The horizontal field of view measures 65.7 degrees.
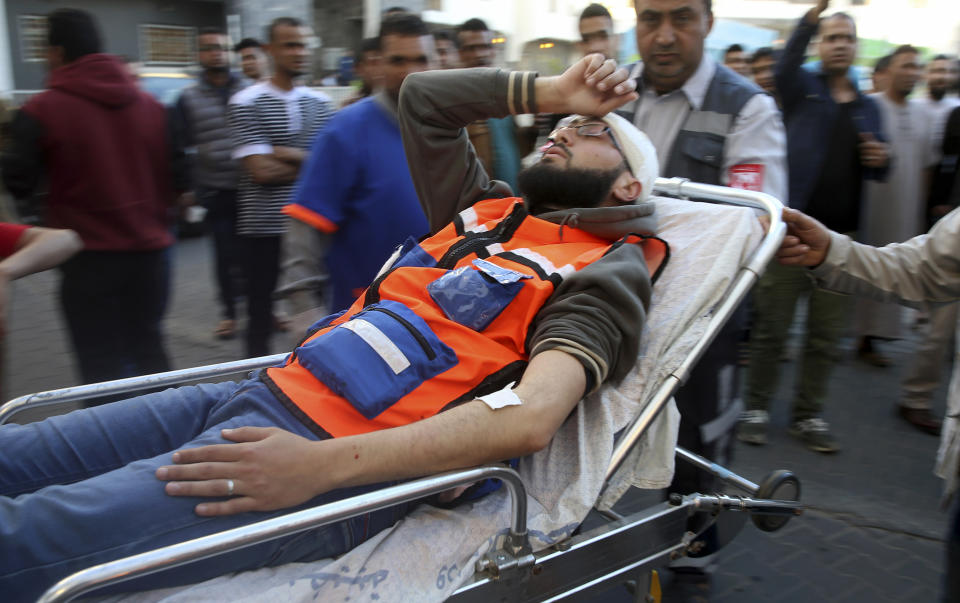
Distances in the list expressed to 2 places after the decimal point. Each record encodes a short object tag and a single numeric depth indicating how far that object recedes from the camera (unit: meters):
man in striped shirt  4.14
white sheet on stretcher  1.65
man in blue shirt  2.94
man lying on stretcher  1.61
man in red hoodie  3.21
